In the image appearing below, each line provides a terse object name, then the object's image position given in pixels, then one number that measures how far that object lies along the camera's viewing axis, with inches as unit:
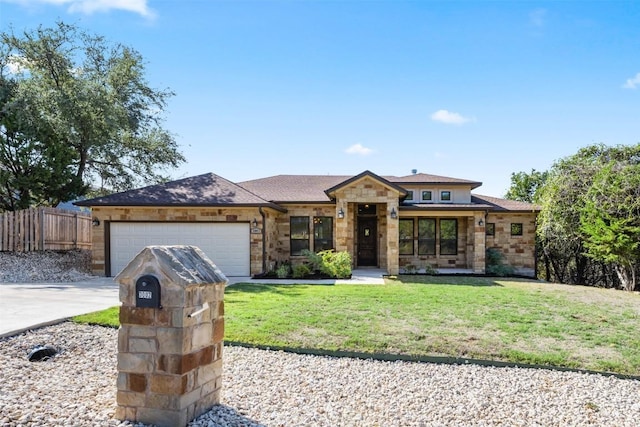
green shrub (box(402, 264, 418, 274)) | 644.1
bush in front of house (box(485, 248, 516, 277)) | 648.4
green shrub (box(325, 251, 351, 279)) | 559.6
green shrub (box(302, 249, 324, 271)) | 588.1
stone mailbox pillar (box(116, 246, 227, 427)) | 135.8
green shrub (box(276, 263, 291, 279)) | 564.1
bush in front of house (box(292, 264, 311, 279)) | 569.5
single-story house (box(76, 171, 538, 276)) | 580.7
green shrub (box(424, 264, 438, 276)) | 620.7
